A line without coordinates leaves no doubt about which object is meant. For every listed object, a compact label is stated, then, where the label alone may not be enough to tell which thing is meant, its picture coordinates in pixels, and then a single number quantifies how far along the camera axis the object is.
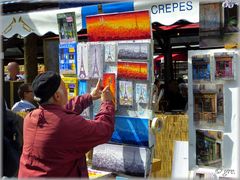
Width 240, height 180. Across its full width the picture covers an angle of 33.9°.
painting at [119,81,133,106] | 2.71
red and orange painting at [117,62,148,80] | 2.64
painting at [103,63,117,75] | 2.78
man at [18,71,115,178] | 2.12
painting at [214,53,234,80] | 3.18
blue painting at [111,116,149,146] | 2.67
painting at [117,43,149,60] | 2.63
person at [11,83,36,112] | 4.44
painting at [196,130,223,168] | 3.26
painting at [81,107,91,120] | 2.94
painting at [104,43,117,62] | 2.79
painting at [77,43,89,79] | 2.94
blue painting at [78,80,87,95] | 2.97
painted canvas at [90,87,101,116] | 2.87
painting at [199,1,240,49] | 3.22
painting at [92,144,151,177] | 2.66
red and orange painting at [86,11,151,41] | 2.63
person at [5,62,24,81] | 5.94
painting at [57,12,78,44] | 3.14
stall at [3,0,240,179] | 2.68
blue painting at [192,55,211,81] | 3.27
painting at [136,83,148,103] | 2.65
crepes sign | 3.53
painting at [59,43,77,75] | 3.06
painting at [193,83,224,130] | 3.24
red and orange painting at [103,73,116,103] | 2.75
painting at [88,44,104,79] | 2.84
